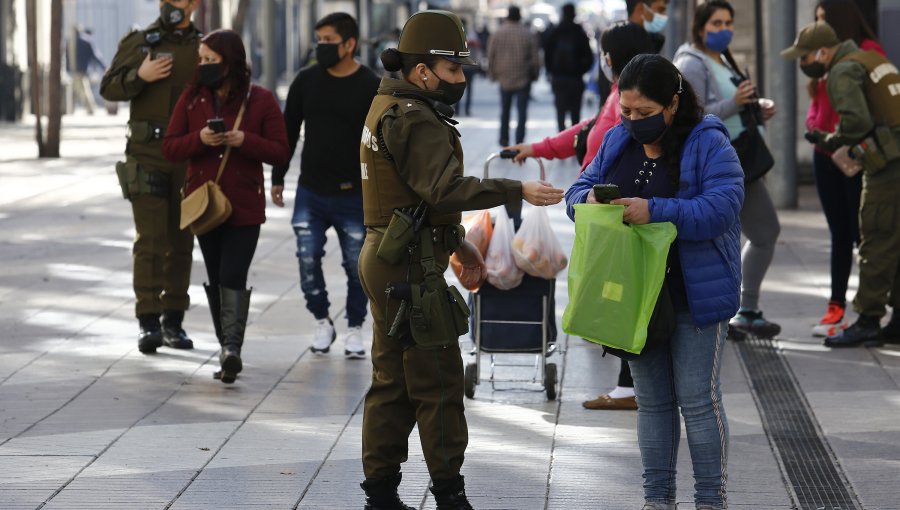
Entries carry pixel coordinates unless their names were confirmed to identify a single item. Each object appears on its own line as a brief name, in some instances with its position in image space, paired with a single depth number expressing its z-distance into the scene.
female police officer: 10.77
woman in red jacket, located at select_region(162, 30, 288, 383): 16.12
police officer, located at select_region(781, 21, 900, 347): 17.58
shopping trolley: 15.87
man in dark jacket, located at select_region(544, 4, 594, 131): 44.10
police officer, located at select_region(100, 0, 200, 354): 17.77
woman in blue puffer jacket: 10.54
